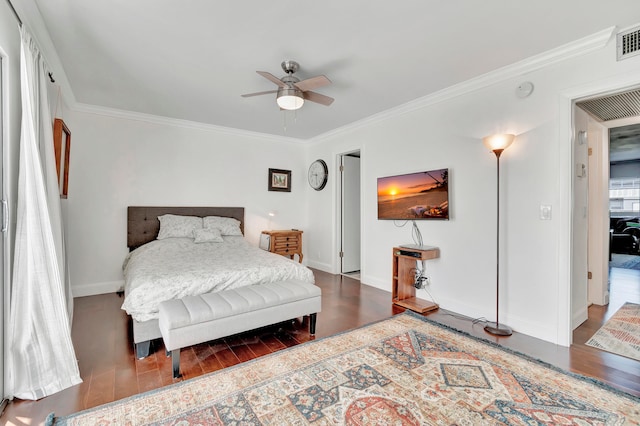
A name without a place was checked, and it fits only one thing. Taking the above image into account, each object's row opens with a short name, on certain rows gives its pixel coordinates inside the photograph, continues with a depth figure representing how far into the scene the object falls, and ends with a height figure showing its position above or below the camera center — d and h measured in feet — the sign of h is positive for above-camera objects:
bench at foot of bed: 6.85 -2.53
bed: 7.81 -1.68
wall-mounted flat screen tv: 11.39 +0.84
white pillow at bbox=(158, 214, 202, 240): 13.75 -0.62
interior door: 17.78 +0.17
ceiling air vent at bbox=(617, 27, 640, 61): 7.21 +4.33
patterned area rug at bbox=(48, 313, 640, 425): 5.45 -3.70
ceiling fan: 8.63 +3.82
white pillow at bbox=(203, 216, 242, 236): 14.82 -0.54
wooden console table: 11.39 -2.56
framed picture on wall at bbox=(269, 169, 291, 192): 18.29 +2.15
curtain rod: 6.04 +4.23
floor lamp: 9.07 +0.60
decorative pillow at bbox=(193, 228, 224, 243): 13.41 -1.04
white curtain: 6.00 -1.65
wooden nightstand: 16.70 -1.63
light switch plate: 8.73 +0.15
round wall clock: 17.98 +2.51
